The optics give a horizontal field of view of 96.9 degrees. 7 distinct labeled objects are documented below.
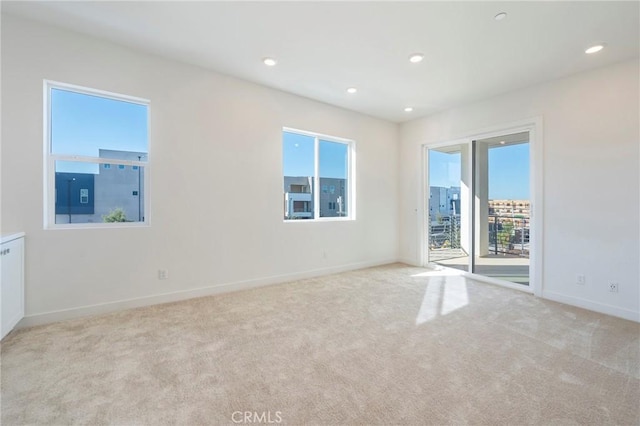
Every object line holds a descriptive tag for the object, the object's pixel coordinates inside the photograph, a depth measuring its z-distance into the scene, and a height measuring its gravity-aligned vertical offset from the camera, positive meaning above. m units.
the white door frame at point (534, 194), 3.68 +0.25
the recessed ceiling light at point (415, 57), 3.05 +1.70
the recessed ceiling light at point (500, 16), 2.38 +1.67
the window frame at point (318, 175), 4.63 +0.66
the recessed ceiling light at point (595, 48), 2.79 +1.65
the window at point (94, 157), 2.82 +0.58
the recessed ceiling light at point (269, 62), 3.21 +1.73
